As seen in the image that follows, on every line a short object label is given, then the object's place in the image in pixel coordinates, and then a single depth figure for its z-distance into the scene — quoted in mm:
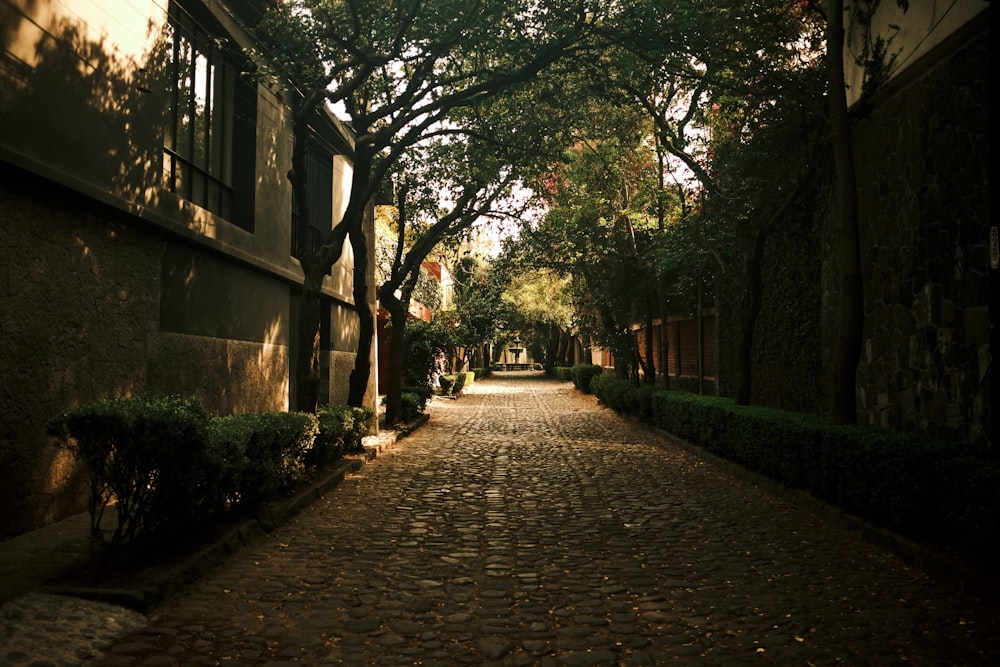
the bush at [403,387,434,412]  21705
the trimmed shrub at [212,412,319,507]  6743
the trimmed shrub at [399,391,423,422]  19044
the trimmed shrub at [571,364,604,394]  35375
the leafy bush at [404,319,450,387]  25156
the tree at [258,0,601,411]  10148
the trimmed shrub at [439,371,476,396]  31088
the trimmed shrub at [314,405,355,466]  10305
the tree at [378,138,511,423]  16031
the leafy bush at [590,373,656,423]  19047
